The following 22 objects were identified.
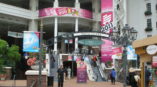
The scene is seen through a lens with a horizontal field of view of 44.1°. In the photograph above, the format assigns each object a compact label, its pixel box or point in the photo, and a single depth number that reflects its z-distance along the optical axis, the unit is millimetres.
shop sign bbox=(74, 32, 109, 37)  18306
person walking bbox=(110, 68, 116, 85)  17842
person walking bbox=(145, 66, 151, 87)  11098
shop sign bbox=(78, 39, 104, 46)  21875
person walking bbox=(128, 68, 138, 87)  11123
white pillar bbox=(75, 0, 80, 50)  33243
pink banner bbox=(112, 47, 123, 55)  22276
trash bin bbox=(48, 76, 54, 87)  13106
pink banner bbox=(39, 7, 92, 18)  32842
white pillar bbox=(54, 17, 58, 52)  32982
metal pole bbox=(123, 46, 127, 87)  11569
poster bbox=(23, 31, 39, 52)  11048
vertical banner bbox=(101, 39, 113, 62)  27188
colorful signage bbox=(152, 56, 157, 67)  9798
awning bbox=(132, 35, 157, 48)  10078
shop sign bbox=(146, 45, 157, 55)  9739
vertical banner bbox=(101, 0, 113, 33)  29367
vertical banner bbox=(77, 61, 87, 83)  18584
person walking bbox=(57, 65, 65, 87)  13444
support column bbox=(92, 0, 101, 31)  36050
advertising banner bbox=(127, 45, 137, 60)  18650
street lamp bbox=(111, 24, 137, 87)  12772
